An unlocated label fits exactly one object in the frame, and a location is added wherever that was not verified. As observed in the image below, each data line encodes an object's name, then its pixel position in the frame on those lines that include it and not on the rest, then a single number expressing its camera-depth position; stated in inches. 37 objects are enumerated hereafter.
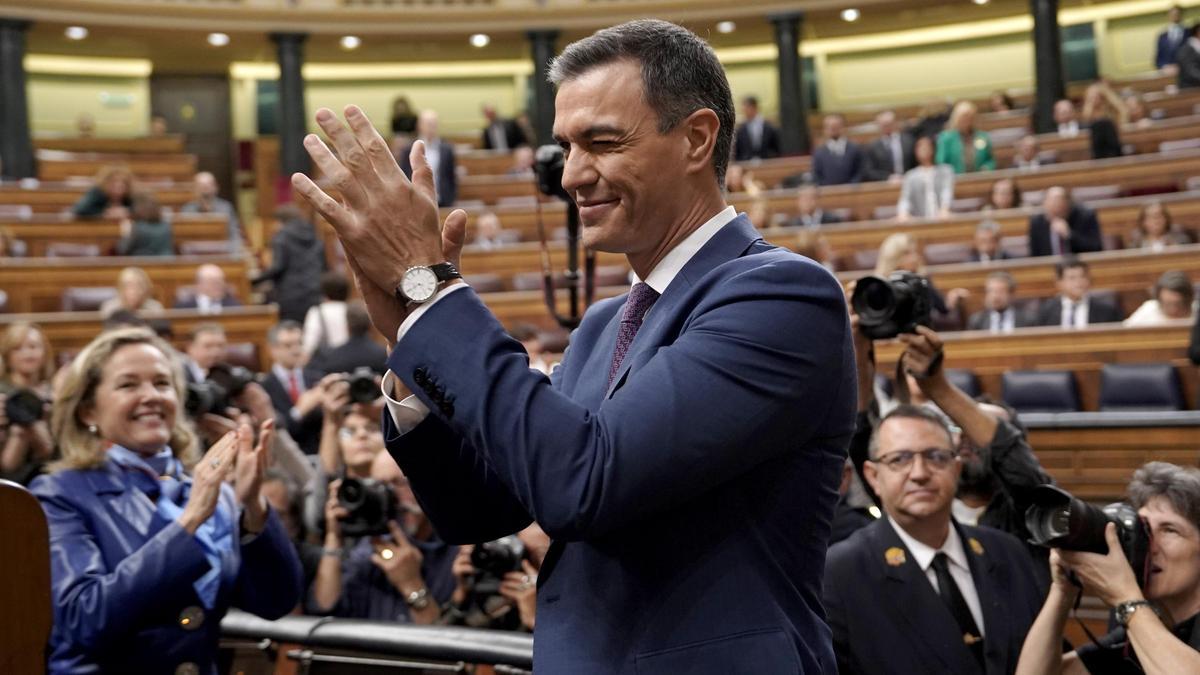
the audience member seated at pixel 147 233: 325.7
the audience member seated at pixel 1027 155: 376.5
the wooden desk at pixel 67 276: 312.2
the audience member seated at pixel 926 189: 350.3
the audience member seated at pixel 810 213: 352.2
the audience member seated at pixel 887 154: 399.2
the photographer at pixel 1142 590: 73.8
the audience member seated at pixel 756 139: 460.4
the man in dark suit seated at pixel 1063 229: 302.4
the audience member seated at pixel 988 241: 305.0
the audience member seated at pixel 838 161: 400.2
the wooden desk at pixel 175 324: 290.4
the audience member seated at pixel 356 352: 219.1
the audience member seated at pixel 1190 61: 422.6
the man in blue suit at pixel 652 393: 41.2
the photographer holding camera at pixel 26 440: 138.5
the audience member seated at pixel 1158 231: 295.0
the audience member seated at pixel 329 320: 258.2
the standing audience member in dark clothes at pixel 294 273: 309.1
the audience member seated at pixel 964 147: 372.8
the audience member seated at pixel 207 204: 384.8
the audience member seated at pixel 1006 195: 334.3
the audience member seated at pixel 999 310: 266.2
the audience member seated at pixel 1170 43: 473.7
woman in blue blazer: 79.3
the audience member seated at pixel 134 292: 258.8
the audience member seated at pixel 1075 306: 260.4
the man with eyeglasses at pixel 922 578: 87.7
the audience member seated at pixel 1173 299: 236.8
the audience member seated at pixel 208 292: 296.5
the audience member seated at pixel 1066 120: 414.3
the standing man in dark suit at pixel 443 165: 383.2
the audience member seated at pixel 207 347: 214.2
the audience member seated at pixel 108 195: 343.9
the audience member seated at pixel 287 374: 214.1
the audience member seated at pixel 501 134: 482.0
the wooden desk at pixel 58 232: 343.6
